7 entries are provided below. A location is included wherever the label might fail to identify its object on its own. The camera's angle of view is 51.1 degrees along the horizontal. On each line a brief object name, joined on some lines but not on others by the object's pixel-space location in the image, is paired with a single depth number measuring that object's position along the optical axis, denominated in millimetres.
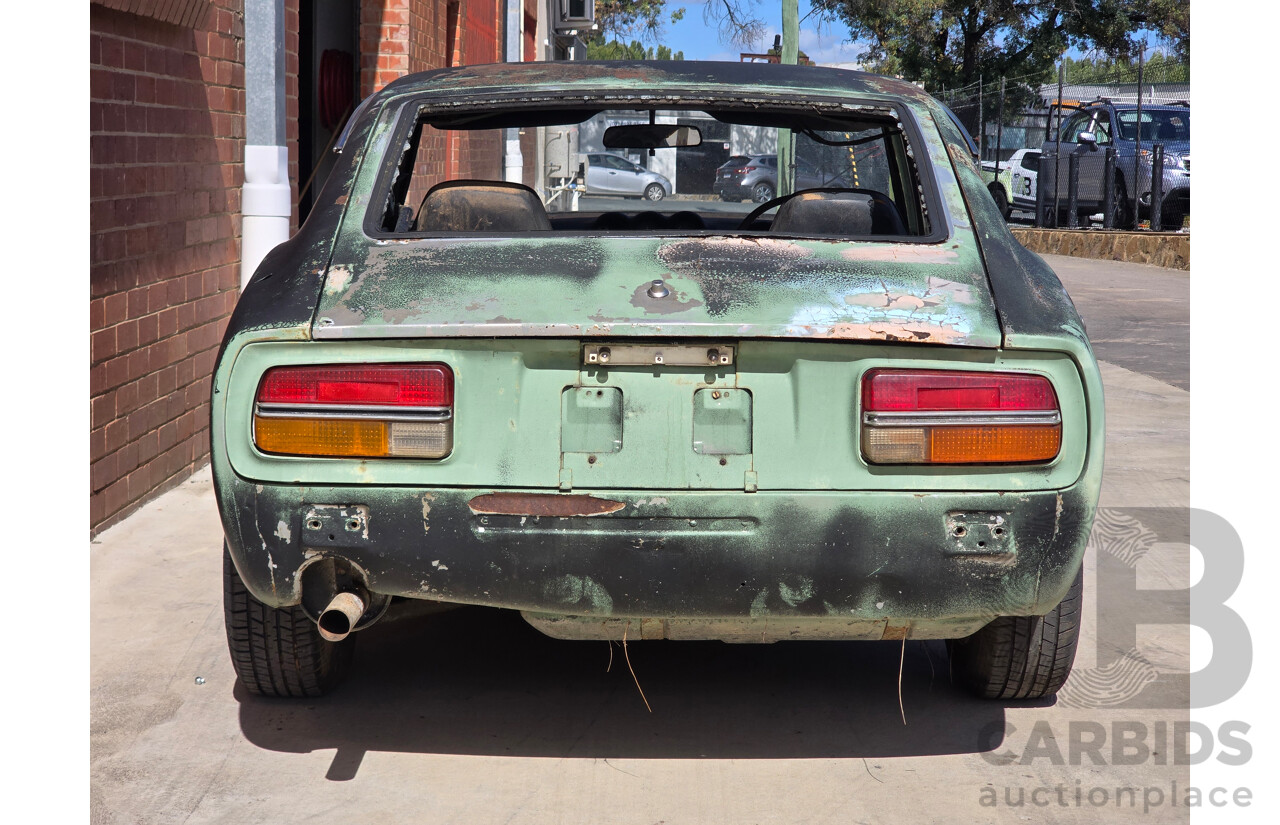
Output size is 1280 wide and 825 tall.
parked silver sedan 37156
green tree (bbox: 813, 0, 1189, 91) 36094
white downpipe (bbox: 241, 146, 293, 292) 5688
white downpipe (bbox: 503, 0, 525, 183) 15263
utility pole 15734
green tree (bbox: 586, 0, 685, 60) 47188
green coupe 2680
